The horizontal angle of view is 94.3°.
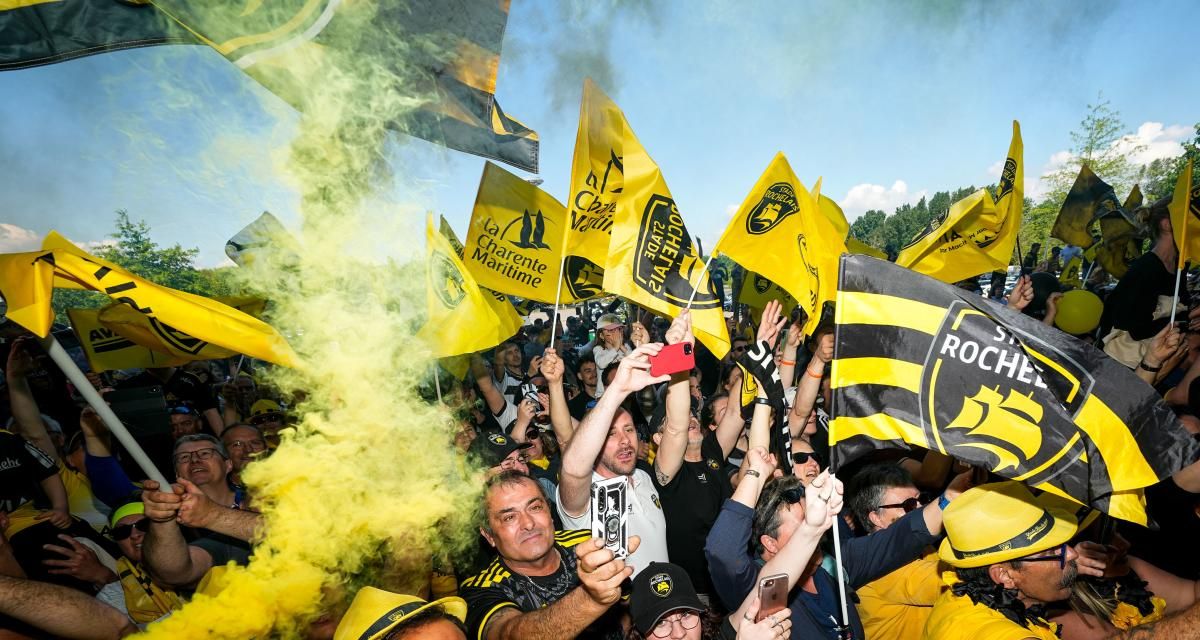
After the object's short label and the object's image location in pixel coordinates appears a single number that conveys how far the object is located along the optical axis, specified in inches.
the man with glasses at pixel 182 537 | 106.6
